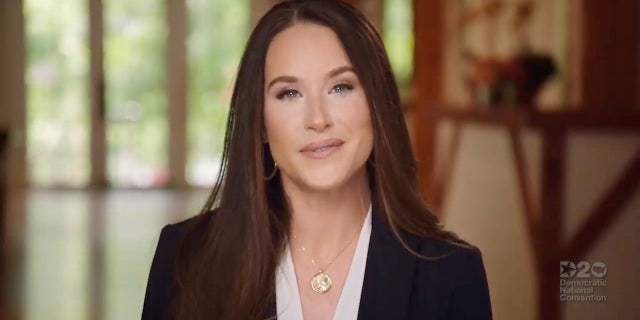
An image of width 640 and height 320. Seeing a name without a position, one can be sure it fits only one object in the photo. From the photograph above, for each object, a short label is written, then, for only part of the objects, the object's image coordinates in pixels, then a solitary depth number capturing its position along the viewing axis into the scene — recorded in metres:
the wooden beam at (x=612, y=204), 3.51
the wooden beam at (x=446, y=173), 5.53
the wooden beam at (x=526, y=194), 3.81
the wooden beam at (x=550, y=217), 3.68
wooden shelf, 3.61
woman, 2.42
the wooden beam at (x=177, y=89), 10.76
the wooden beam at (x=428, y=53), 7.42
